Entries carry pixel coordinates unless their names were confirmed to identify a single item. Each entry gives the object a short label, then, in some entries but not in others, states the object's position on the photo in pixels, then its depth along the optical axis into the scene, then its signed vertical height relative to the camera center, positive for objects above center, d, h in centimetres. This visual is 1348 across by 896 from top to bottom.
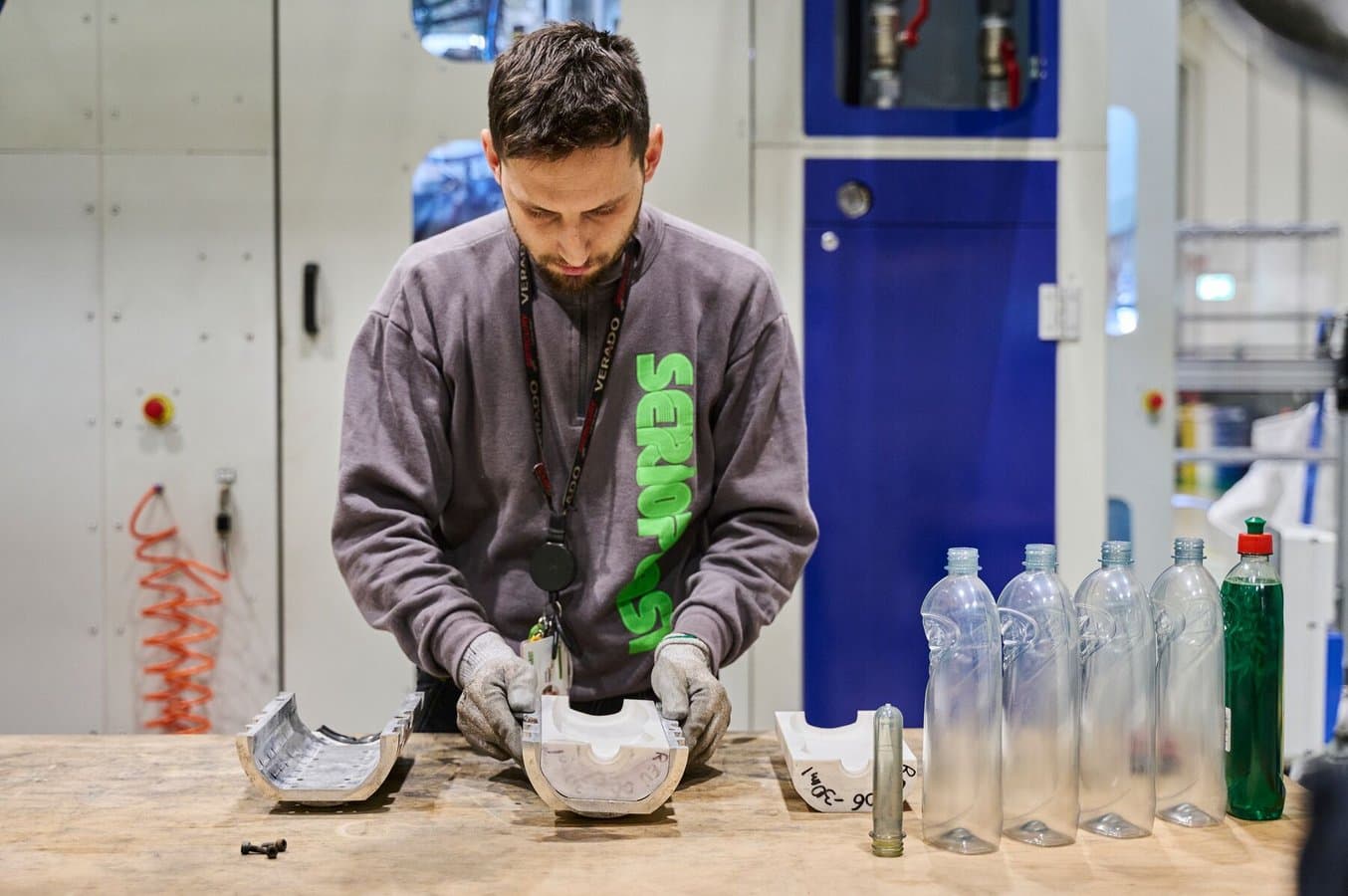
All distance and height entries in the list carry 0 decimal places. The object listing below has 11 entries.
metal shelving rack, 427 +17
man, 165 -4
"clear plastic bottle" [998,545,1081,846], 123 -29
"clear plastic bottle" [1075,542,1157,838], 125 -29
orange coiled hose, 277 -50
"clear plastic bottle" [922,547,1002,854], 120 -29
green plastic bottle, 128 -27
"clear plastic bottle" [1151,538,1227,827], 127 -29
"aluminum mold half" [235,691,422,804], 135 -41
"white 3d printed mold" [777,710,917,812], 135 -40
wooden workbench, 115 -44
